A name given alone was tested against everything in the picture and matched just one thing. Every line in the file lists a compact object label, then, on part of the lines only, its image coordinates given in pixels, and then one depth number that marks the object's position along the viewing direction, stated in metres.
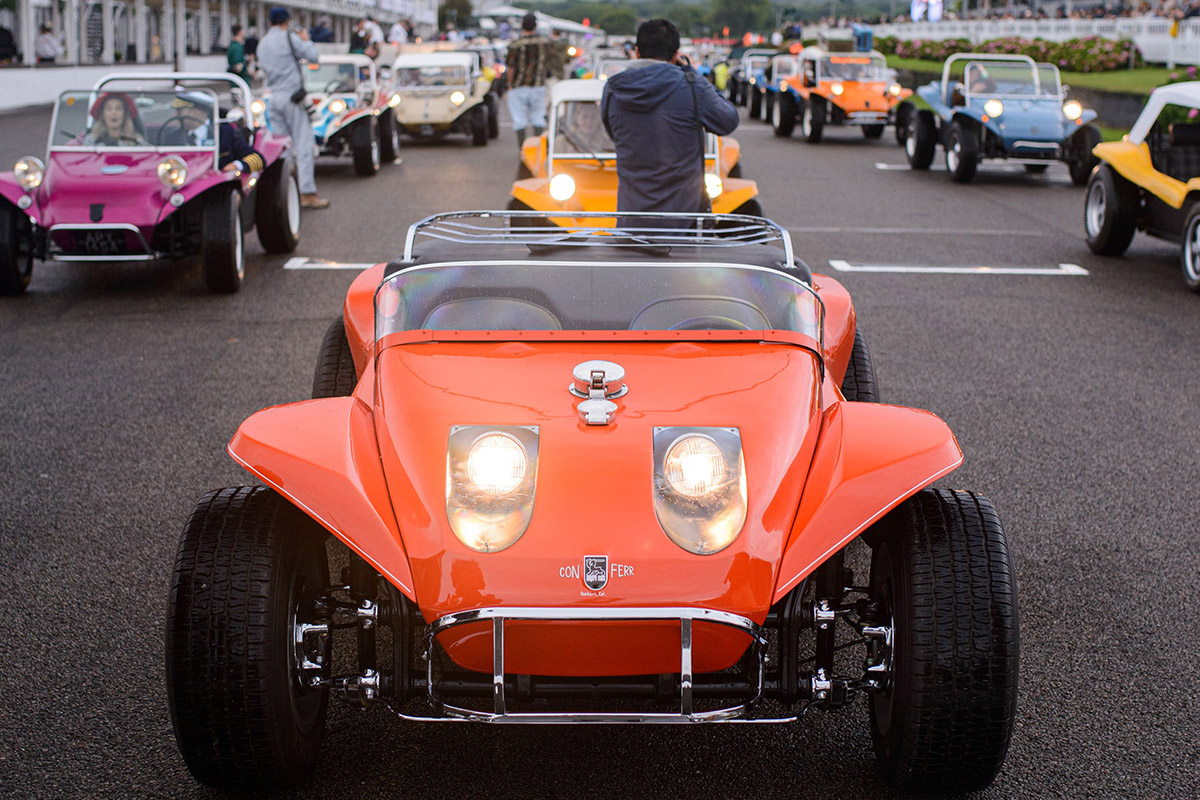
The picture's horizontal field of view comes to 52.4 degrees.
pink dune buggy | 8.19
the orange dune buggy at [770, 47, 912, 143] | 20.84
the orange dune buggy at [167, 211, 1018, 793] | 2.73
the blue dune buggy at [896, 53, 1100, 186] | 14.88
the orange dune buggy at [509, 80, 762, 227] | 8.68
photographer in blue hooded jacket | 6.07
